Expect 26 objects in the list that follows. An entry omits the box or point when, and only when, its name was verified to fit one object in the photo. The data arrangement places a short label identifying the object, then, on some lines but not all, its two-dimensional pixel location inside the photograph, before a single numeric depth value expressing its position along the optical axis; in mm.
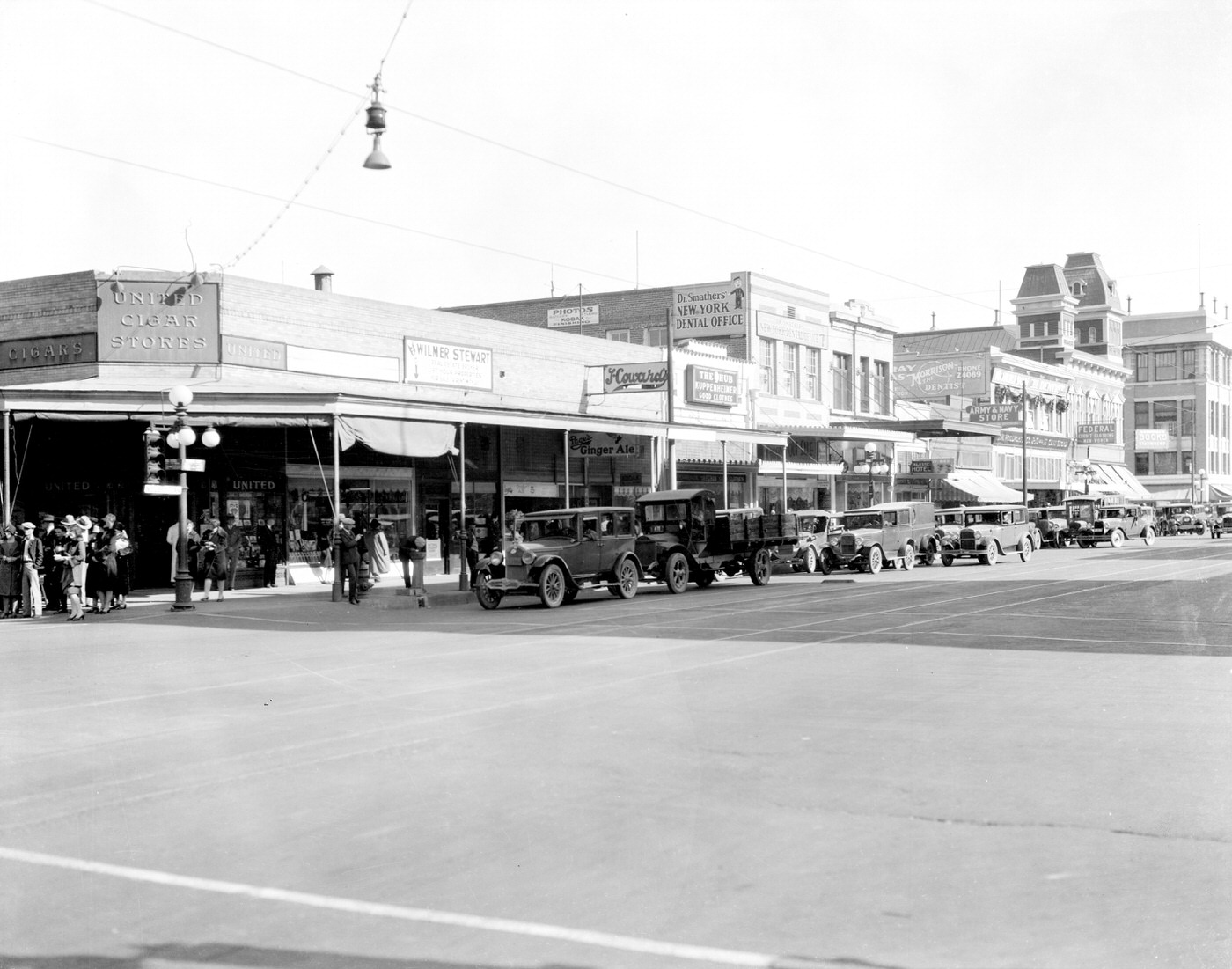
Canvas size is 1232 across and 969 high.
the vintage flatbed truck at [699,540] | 26969
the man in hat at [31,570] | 21750
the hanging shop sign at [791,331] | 47000
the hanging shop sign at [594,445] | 36594
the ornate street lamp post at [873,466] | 50438
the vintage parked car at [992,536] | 39469
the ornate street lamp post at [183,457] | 21875
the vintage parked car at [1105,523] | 52000
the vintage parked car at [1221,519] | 63272
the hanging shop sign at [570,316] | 49594
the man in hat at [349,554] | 23953
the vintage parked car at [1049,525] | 54781
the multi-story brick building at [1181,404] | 105000
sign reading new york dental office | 46062
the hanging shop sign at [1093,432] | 82250
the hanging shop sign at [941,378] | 74188
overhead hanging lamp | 18094
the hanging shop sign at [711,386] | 40500
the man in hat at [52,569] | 22875
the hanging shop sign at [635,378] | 35781
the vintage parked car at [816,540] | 34406
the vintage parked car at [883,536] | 34125
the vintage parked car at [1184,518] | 71000
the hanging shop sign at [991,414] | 67938
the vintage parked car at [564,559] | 23297
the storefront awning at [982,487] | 61812
